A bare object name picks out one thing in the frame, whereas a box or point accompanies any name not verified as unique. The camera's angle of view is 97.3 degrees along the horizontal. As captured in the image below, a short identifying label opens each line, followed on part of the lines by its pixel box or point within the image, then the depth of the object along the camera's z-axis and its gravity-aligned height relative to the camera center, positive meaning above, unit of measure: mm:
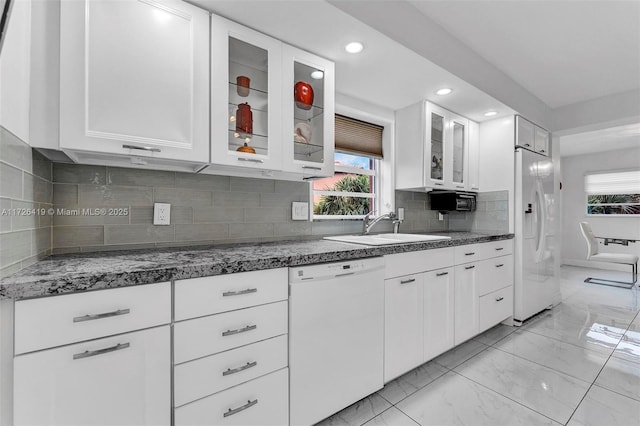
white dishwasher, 1339 -636
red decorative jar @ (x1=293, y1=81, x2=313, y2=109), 1772 +758
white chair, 4382 -699
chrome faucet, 2414 -63
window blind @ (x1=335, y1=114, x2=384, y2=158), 2510 +725
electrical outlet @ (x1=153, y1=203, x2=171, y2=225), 1552 -4
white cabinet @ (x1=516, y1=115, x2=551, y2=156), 2928 +865
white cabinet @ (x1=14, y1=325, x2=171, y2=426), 829 -543
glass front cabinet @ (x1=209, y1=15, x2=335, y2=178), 1456 +638
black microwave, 2939 +143
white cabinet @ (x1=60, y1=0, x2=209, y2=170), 1128 +580
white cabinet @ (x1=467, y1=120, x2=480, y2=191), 3078 +627
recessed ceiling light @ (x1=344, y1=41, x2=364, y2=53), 1718 +1037
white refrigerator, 2893 -222
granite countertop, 845 -196
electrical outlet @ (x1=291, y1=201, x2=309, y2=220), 2074 +20
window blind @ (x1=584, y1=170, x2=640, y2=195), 5414 +628
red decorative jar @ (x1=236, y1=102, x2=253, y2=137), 1558 +524
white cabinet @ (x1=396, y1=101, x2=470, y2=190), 2582 +635
